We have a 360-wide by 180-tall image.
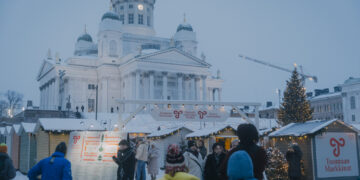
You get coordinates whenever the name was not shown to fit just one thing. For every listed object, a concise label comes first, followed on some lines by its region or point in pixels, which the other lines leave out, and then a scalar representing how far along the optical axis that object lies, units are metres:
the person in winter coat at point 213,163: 6.97
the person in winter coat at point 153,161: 15.77
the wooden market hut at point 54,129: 18.86
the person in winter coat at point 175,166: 4.31
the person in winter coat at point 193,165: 7.75
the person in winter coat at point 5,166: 7.72
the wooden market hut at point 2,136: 29.09
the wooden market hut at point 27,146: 20.98
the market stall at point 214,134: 25.99
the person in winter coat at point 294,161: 12.62
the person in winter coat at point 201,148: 12.78
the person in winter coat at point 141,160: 13.63
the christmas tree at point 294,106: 32.66
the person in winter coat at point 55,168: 6.26
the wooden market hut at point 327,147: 14.98
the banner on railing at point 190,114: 18.95
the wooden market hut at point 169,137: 27.58
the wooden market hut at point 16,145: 23.50
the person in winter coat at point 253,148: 4.71
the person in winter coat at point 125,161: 10.47
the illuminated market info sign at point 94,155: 11.89
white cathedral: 61.34
